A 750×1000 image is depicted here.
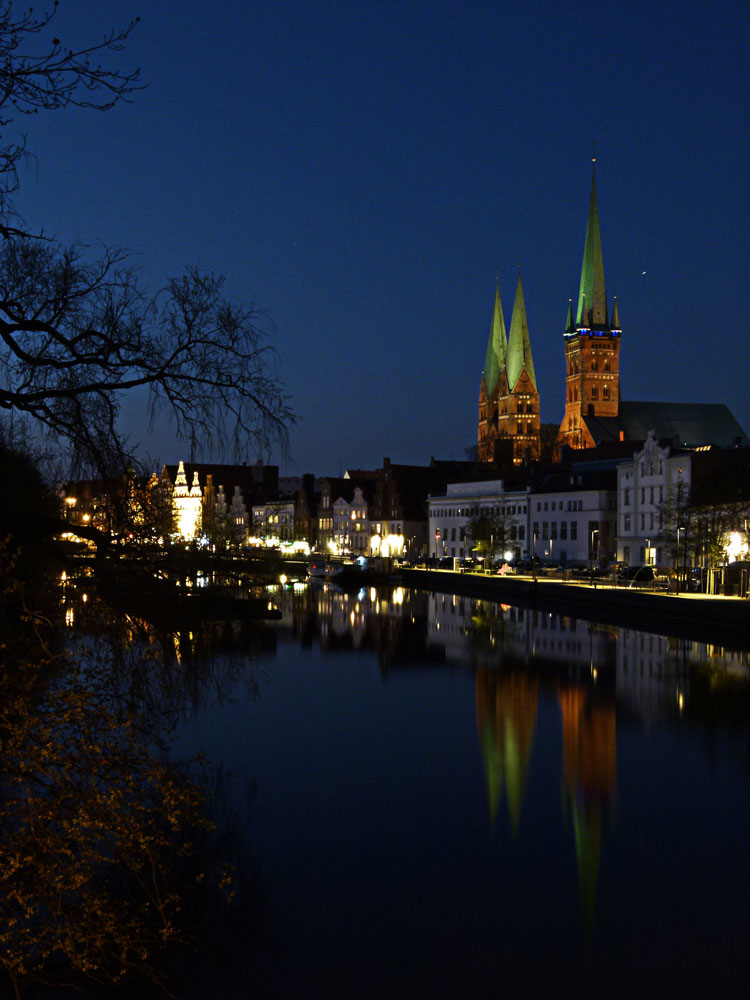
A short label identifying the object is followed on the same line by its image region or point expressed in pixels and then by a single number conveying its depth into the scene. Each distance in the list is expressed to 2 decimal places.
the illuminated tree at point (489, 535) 107.19
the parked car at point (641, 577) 71.14
